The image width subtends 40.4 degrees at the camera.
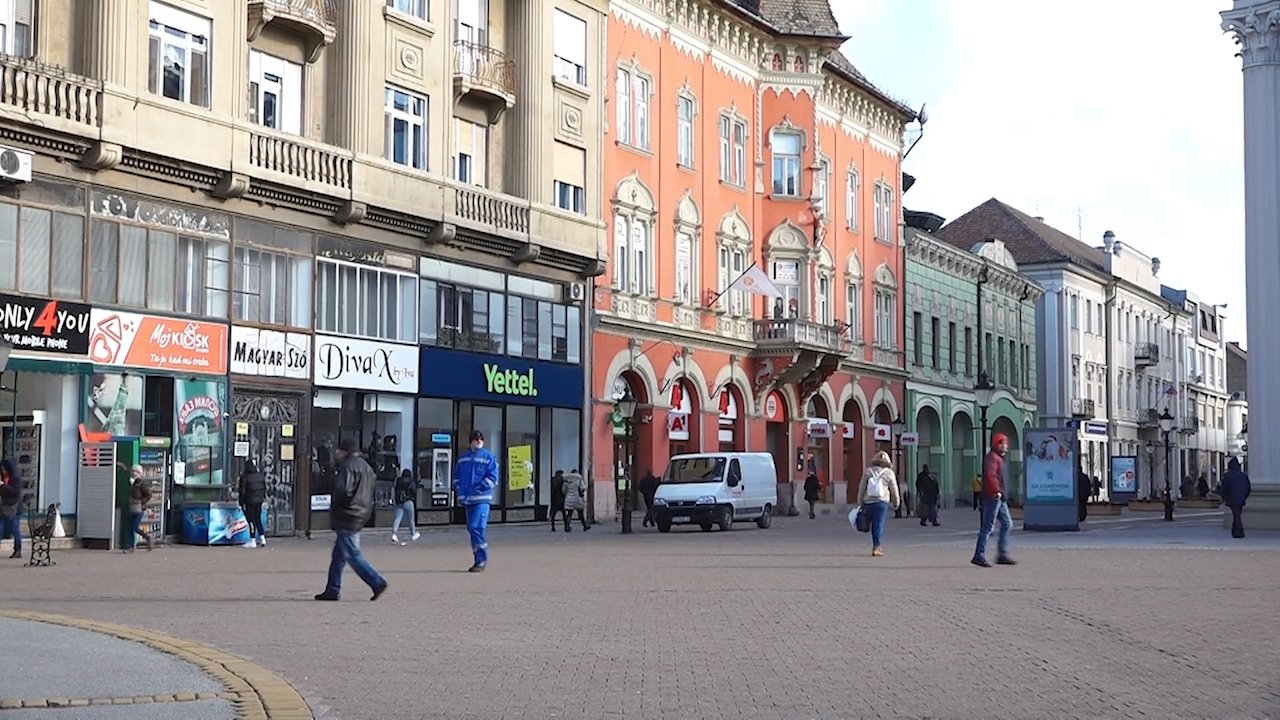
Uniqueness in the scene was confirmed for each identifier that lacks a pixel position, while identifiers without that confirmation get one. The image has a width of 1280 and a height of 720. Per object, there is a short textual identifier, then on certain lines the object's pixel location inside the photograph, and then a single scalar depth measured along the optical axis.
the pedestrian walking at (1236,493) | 35.12
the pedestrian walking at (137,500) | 28.75
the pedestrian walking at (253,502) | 31.81
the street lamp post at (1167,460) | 51.09
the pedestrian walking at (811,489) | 53.00
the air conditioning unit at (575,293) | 44.38
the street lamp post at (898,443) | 63.12
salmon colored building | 48.19
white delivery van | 40.25
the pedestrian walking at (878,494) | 28.11
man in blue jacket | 22.75
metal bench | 24.31
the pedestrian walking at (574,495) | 39.91
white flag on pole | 48.66
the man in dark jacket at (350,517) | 17.81
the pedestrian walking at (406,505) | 33.50
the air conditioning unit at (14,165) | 28.12
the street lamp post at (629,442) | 38.59
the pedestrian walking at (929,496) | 47.56
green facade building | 69.00
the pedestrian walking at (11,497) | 26.03
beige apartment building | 29.56
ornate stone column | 38.78
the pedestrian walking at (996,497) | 25.38
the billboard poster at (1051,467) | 39.03
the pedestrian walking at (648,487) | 43.69
